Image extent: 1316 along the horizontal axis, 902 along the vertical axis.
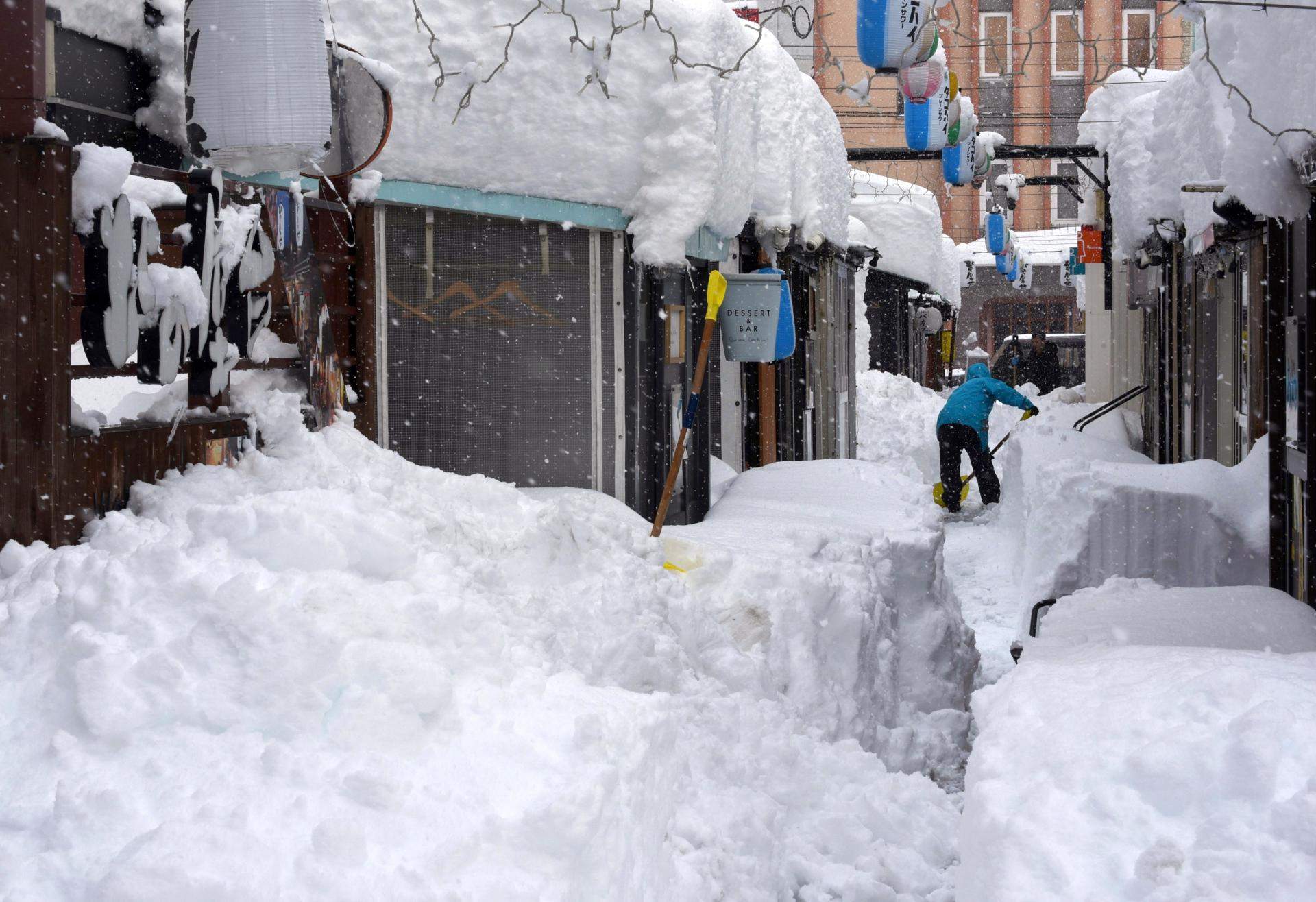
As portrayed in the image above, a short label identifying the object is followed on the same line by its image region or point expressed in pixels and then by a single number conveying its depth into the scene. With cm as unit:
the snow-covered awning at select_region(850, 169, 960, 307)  2711
